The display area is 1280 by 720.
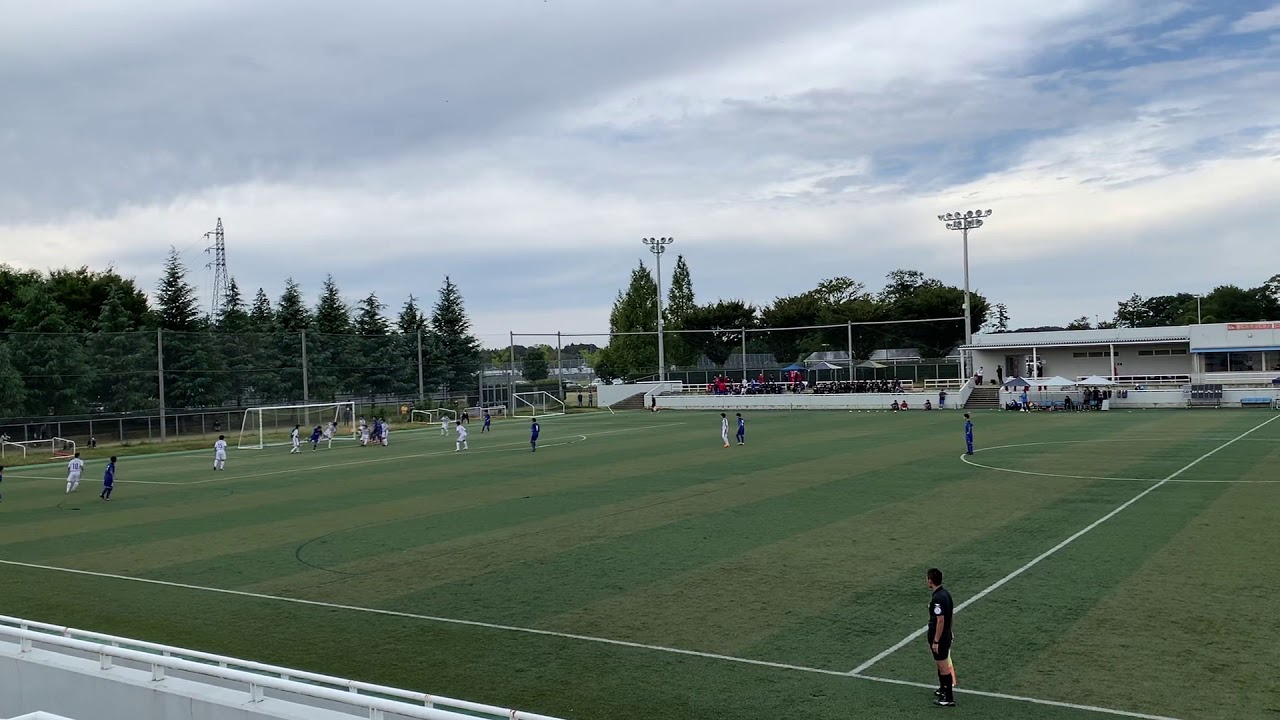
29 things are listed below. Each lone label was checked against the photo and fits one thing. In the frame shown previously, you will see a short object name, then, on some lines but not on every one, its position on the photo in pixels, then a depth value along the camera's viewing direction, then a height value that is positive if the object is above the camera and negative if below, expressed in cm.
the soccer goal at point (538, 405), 7693 -230
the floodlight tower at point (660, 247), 8388 +1116
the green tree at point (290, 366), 6756 +132
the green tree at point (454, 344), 8019 +320
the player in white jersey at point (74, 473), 3100 -266
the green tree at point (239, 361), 6425 +171
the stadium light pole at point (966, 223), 6988 +1045
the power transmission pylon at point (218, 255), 9606 +1322
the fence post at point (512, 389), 7519 -89
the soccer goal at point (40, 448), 4994 -306
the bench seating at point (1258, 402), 5753 -282
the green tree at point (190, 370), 6103 +111
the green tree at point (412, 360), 7619 +168
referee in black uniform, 1021 -298
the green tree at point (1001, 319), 14312 +673
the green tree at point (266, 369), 6574 +113
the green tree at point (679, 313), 10500 +692
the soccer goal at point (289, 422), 5822 -245
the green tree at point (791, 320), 10431 +541
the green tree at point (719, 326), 10419 +506
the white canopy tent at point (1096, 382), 6216 -141
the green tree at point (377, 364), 7388 +135
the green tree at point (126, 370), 5709 +118
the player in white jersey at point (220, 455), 3838 -277
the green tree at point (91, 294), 7062 +727
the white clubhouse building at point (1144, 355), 6538 +36
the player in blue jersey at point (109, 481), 2964 -284
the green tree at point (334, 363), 7021 +148
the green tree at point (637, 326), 10400 +523
